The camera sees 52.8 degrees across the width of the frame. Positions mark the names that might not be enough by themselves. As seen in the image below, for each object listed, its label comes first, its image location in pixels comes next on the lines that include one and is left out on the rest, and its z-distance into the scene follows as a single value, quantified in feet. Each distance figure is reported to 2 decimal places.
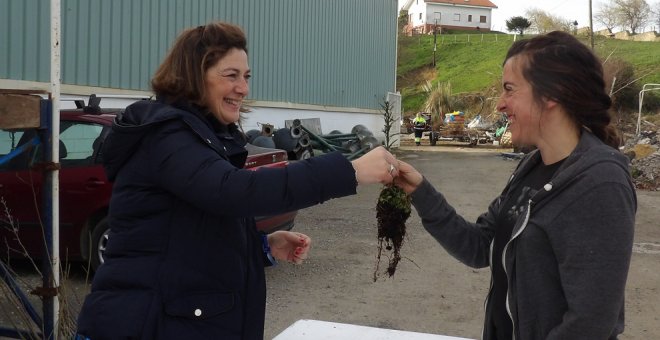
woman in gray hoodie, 5.93
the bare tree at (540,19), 145.24
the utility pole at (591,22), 130.76
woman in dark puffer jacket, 6.23
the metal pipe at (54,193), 12.28
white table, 10.06
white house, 312.71
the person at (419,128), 102.47
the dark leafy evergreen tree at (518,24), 262.88
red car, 21.29
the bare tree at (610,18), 233.96
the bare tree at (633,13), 237.25
